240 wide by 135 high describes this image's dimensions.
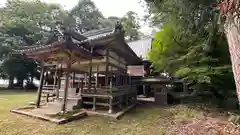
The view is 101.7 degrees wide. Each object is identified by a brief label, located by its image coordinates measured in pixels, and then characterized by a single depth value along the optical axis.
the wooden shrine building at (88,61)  3.99
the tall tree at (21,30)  11.33
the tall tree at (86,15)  19.79
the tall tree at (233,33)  1.17
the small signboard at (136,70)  8.47
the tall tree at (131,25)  17.66
